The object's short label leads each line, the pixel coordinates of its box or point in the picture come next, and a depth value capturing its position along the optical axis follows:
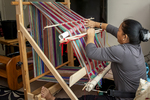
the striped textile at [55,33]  1.22
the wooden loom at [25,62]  1.14
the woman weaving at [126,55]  1.05
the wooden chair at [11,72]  1.76
